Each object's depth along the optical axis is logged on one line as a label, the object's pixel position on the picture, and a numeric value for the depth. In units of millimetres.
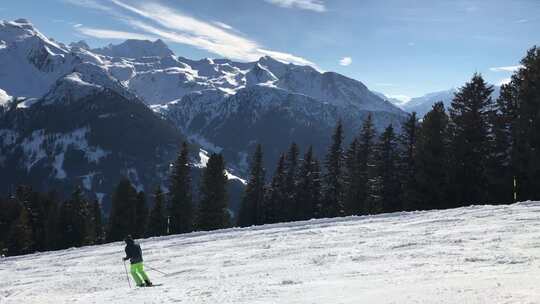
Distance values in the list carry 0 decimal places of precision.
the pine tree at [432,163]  41750
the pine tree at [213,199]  56750
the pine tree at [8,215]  65438
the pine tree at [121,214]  63500
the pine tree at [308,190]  59500
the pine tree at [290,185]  61250
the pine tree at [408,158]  43844
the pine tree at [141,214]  66938
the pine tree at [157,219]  61325
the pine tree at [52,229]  63312
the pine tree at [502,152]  38562
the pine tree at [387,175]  48562
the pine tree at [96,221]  71312
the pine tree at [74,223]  63094
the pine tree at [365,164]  52825
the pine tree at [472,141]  40594
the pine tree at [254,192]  66188
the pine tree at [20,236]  60844
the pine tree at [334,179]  57781
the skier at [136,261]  17812
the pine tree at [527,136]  36531
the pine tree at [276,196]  63250
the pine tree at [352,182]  54906
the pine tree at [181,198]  59562
